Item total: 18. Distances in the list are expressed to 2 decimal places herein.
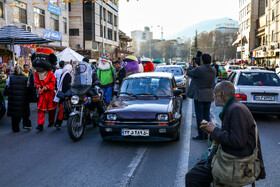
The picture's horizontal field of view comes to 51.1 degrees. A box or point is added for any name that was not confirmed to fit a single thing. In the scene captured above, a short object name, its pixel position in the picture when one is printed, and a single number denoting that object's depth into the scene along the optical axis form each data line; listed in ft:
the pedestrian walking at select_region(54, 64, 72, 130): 26.23
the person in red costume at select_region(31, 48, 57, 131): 24.52
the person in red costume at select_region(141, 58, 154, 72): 57.98
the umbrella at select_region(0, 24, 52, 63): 38.04
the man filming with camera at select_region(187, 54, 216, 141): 21.09
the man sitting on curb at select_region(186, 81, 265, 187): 8.40
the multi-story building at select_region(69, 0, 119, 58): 135.74
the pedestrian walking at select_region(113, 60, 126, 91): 34.61
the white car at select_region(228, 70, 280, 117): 28.14
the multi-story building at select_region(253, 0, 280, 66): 136.67
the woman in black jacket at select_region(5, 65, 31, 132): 24.82
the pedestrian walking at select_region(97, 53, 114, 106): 31.42
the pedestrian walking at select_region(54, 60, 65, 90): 34.44
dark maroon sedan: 19.30
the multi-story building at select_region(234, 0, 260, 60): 210.18
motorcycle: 21.91
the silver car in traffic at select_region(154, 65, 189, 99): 47.63
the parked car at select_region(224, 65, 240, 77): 108.14
